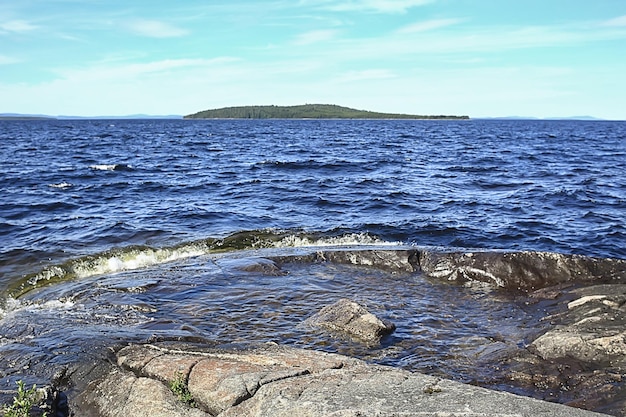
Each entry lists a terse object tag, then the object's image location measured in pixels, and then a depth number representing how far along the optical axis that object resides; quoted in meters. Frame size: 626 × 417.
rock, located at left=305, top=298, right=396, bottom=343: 9.12
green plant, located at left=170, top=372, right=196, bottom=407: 6.25
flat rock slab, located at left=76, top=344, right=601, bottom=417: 5.50
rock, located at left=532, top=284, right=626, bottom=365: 8.20
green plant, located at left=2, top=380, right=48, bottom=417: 5.91
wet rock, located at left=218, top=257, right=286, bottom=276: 13.12
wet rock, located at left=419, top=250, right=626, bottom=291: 12.11
